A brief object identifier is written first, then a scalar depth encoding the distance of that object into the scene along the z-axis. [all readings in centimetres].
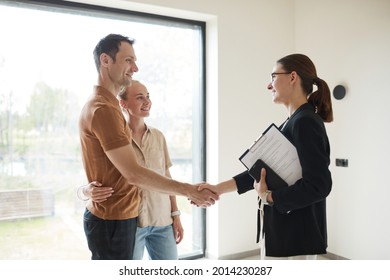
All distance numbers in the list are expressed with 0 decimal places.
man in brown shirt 138
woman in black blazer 132
